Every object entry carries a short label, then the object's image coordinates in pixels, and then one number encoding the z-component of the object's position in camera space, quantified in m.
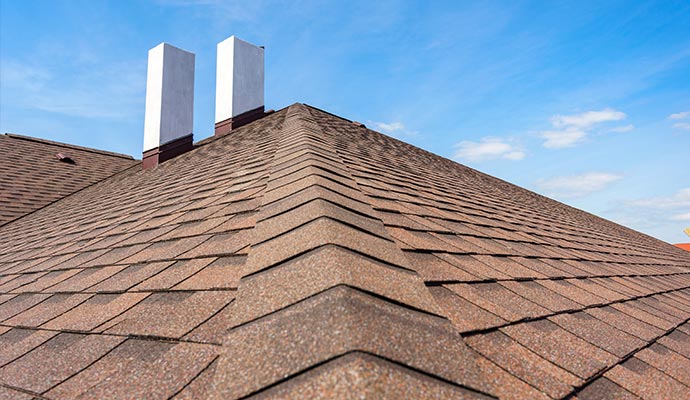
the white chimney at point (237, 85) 7.89
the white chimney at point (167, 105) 7.81
